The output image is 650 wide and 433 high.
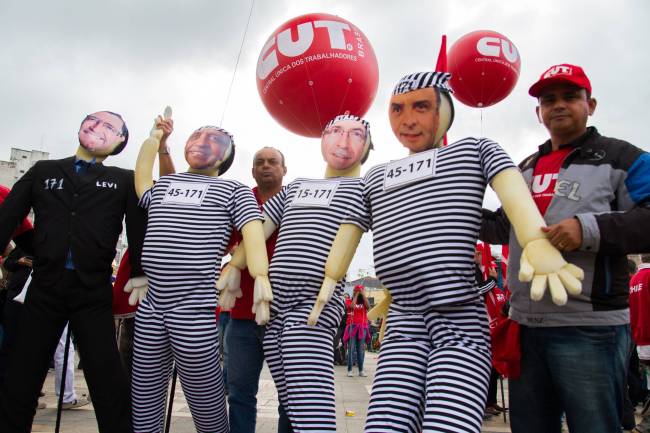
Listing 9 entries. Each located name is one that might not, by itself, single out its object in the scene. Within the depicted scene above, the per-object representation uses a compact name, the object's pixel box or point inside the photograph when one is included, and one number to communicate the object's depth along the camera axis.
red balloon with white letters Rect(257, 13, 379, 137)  3.70
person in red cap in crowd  9.75
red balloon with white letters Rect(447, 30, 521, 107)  5.35
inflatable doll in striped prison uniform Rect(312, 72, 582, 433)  1.68
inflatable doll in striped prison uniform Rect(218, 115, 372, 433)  2.29
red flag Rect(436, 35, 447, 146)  3.55
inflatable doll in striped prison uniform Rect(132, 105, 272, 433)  2.55
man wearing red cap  1.71
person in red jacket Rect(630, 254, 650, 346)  4.81
